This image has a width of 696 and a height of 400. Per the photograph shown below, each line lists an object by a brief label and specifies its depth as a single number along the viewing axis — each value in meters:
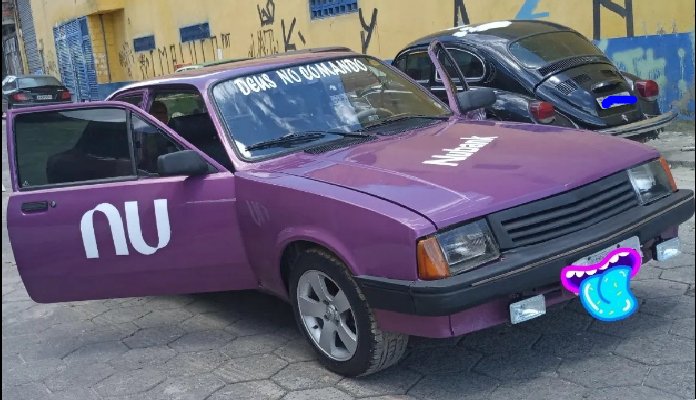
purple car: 3.07
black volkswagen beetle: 7.18
